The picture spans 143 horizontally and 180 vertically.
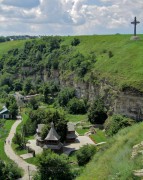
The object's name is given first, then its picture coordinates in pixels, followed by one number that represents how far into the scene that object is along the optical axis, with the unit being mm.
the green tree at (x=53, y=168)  29502
